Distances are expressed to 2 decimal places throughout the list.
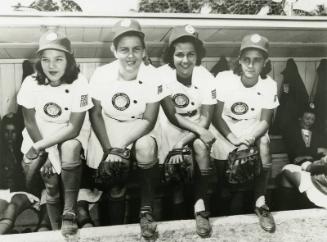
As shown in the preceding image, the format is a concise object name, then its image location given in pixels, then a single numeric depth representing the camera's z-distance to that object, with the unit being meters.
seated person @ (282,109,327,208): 3.67
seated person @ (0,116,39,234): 3.18
